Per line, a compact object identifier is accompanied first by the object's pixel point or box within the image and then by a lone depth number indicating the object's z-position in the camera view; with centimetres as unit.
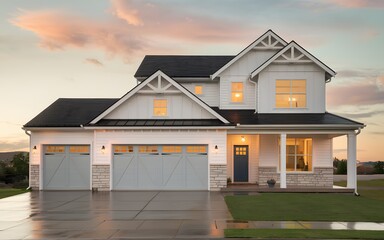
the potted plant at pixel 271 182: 2486
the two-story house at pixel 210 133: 2527
